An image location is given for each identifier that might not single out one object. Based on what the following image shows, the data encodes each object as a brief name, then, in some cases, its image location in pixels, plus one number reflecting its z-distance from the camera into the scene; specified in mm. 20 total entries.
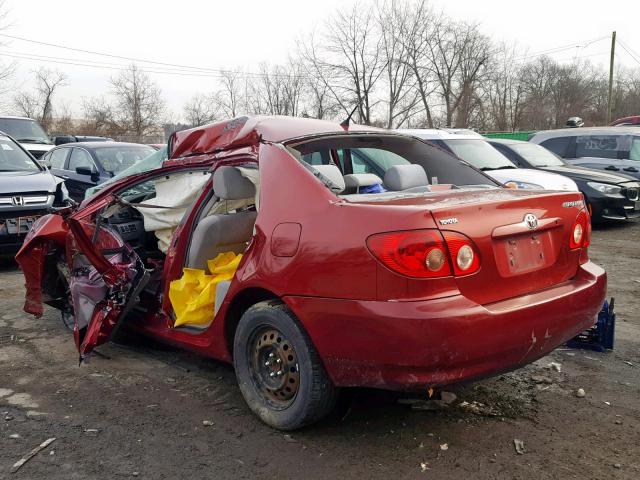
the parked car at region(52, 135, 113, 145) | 15633
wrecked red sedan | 2455
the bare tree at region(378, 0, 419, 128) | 36906
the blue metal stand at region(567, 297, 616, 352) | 3992
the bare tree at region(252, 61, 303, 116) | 38625
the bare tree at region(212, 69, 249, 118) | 40531
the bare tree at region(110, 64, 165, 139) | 48812
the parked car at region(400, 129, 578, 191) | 8914
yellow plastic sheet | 3523
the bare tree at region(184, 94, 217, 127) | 42781
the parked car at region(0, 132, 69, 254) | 6852
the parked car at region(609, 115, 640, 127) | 19094
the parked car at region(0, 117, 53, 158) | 14362
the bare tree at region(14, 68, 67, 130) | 48031
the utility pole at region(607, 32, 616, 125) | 35031
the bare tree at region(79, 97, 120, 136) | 48812
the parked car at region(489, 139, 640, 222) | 9734
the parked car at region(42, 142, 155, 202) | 9766
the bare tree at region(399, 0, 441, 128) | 36906
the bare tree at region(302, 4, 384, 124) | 37250
